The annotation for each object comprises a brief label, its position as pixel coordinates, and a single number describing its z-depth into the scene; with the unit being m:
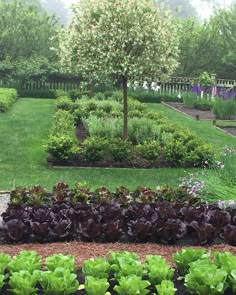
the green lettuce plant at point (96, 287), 3.63
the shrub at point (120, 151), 9.92
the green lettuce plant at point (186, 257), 4.17
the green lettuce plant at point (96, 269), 3.88
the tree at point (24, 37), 31.53
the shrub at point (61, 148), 9.81
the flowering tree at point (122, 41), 10.36
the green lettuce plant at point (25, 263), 3.94
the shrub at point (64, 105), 17.44
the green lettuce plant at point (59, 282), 3.67
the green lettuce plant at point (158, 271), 3.90
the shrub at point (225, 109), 17.89
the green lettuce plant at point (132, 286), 3.62
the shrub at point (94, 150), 9.91
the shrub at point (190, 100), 22.38
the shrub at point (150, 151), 10.08
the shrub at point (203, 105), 21.56
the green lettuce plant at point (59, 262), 3.93
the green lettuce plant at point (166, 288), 3.59
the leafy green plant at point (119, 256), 4.08
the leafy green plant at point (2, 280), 3.73
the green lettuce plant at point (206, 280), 3.71
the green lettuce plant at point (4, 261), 3.91
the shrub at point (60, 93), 22.94
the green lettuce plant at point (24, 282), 3.64
